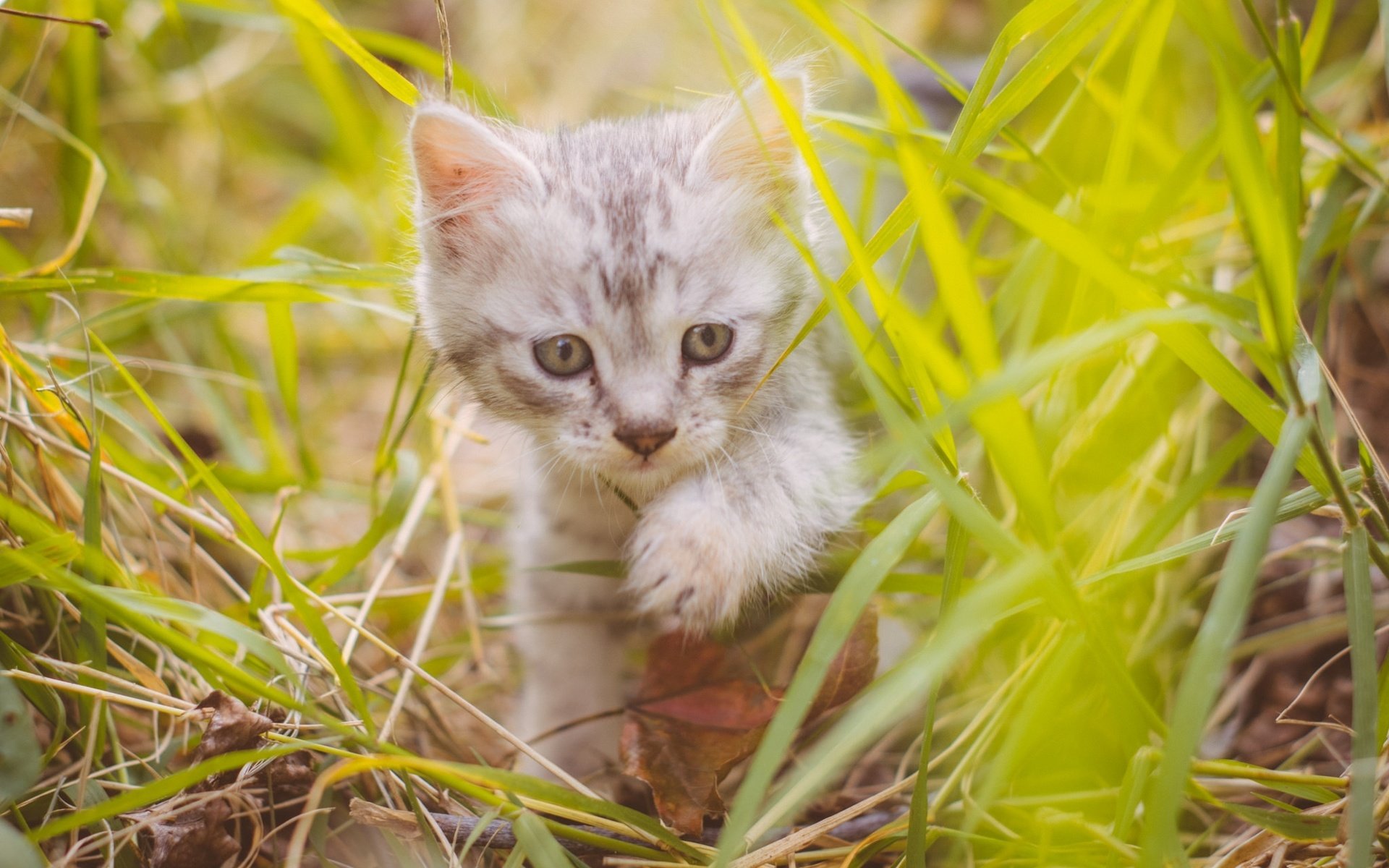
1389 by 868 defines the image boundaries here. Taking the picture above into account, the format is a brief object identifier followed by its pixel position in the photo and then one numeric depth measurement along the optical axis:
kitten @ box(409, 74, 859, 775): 0.50
